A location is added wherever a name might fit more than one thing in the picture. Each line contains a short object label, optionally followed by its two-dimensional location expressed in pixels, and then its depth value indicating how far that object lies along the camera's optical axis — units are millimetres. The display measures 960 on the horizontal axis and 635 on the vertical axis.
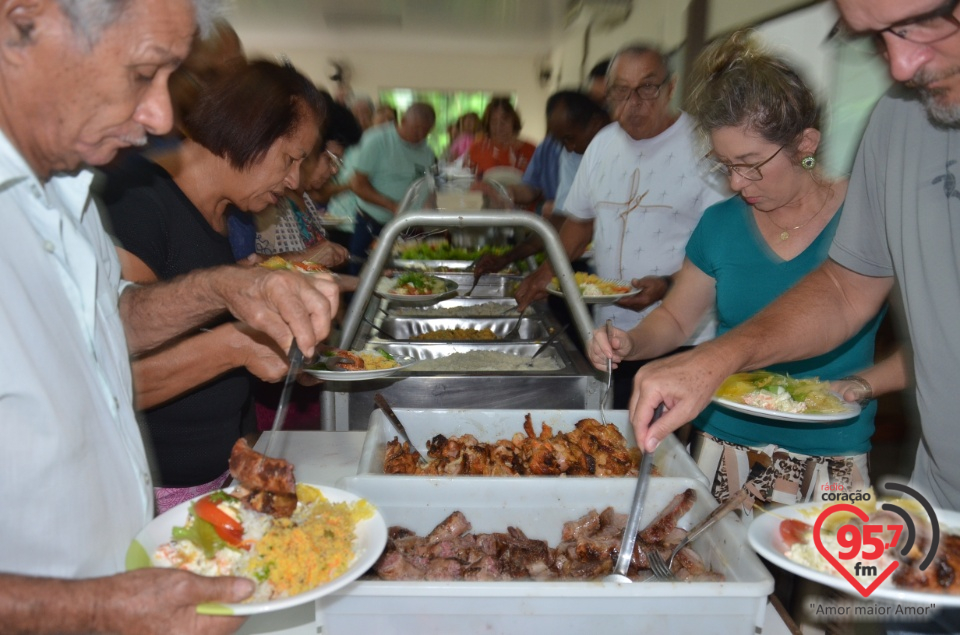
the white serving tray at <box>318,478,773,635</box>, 1045
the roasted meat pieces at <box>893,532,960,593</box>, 948
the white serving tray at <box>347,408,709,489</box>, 1776
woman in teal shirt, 1786
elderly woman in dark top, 1583
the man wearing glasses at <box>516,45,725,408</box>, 2787
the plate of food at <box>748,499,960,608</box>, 898
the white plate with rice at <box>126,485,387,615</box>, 820
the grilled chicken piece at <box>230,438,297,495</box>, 1077
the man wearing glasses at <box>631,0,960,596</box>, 1040
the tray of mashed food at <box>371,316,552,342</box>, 3061
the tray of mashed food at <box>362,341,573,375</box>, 2322
